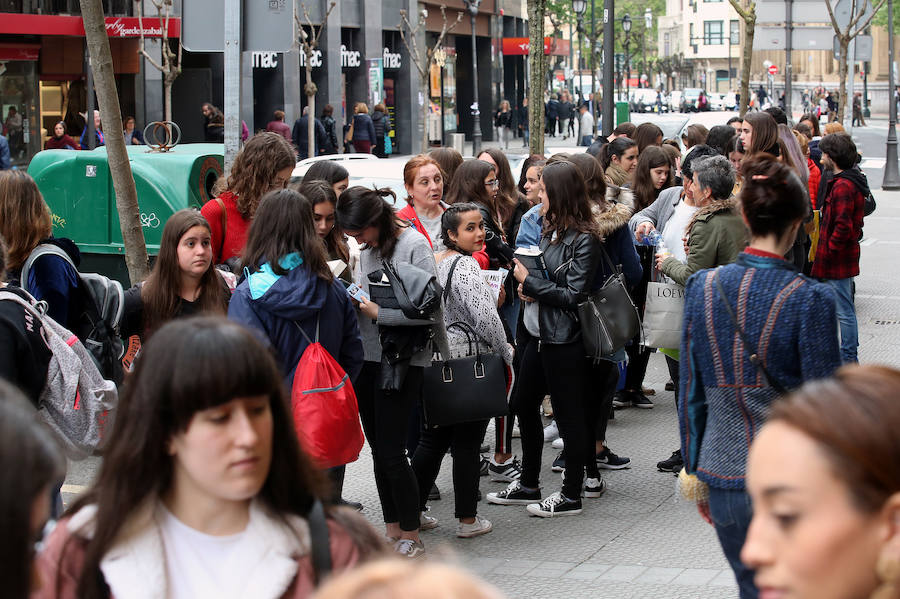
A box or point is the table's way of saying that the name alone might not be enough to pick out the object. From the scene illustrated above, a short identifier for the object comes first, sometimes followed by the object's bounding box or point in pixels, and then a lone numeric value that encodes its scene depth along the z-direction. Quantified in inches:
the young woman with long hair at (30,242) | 393.6
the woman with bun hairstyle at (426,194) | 542.8
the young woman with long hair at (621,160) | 717.4
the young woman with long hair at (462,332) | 461.3
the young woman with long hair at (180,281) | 414.7
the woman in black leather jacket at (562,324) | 473.5
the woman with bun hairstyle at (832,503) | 125.0
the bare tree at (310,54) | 2173.7
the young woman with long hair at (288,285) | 359.5
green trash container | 748.6
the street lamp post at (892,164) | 1948.6
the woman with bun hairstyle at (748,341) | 285.5
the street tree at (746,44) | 1464.3
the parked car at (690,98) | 5384.1
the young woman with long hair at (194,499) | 169.4
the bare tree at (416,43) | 2705.7
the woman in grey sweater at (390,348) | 426.0
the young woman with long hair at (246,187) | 499.9
